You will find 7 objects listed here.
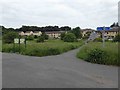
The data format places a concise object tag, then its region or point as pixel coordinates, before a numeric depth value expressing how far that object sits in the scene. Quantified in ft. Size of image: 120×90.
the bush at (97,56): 19.67
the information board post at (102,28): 21.31
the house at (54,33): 163.15
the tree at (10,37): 65.28
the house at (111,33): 140.16
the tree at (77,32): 112.47
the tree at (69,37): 84.42
